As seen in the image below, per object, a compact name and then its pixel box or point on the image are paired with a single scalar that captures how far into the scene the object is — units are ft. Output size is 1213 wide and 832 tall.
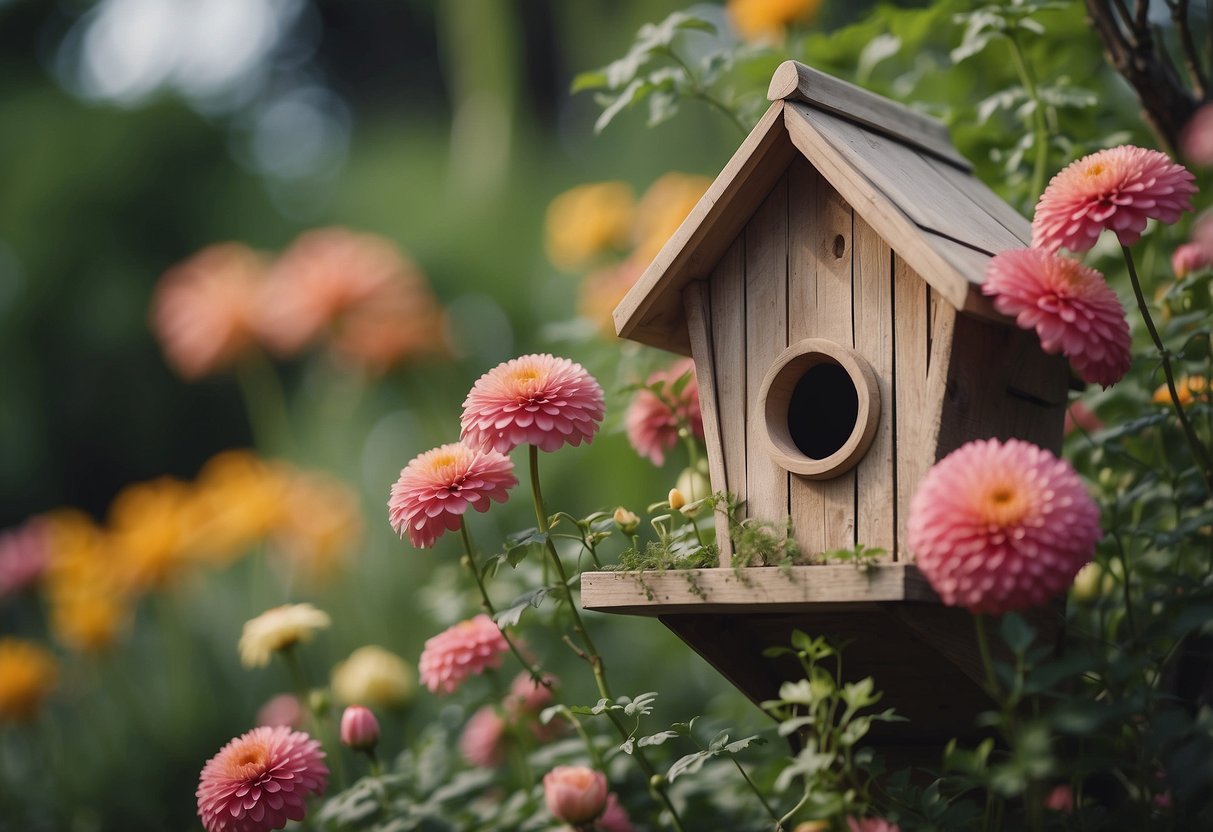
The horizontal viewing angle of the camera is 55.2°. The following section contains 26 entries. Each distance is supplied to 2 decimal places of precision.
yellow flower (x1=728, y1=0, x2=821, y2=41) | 6.48
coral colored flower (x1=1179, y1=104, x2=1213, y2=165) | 4.49
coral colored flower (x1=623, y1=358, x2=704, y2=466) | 5.07
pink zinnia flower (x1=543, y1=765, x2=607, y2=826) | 4.18
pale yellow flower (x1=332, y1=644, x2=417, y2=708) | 5.82
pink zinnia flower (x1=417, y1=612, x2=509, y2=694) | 4.94
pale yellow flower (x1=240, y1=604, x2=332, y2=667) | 5.39
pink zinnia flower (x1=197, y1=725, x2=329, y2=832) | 4.14
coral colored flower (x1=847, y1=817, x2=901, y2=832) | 3.73
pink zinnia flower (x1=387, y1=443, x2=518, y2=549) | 3.95
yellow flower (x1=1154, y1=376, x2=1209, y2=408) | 4.51
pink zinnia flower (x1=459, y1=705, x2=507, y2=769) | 5.84
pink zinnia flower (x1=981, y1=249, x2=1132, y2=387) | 3.50
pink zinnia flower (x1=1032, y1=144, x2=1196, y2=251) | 3.64
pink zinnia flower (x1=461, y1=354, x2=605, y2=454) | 3.91
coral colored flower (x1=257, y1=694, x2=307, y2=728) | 6.85
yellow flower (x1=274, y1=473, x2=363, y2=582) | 9.32
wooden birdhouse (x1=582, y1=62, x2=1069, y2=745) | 3.83
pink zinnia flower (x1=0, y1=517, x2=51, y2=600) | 9.87
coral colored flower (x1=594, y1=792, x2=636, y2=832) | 4.78
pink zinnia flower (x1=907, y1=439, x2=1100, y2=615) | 3.01
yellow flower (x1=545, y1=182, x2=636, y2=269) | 7.64
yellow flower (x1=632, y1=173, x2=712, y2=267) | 6.46
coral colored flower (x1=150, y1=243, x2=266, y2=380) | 9.39
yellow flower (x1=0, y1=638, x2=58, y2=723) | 8.20
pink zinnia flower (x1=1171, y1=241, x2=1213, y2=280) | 4.87
